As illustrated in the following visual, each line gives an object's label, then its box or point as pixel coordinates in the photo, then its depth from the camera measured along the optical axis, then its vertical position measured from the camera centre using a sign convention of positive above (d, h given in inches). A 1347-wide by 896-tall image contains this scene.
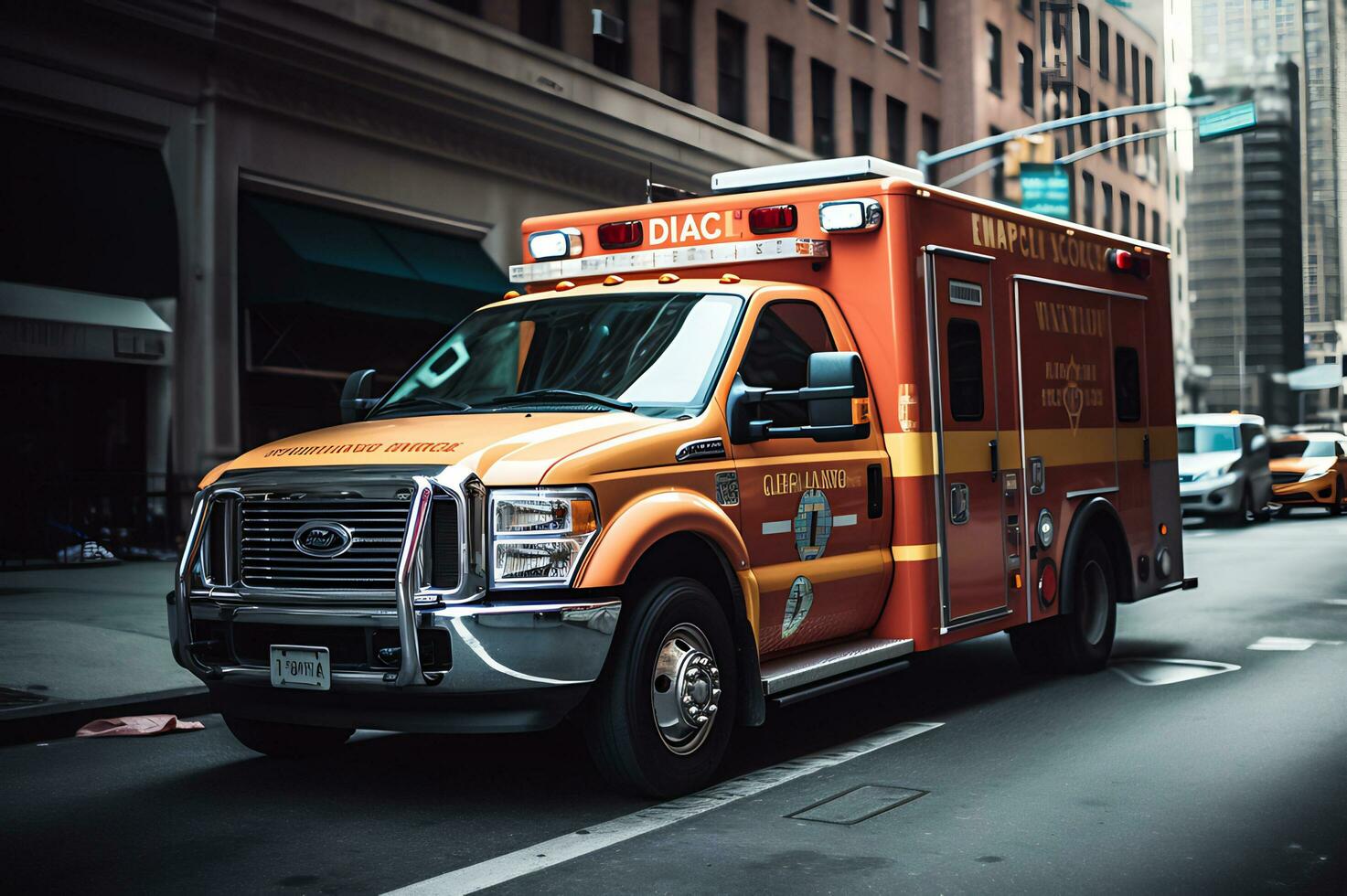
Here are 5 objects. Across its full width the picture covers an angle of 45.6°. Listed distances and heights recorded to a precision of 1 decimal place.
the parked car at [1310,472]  1184.8 -37.2
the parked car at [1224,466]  1021.2 -27.5
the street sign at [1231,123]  1202.6 +229.0
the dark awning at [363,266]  741.3 +90.2
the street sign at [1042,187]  1236.5 +187.5
